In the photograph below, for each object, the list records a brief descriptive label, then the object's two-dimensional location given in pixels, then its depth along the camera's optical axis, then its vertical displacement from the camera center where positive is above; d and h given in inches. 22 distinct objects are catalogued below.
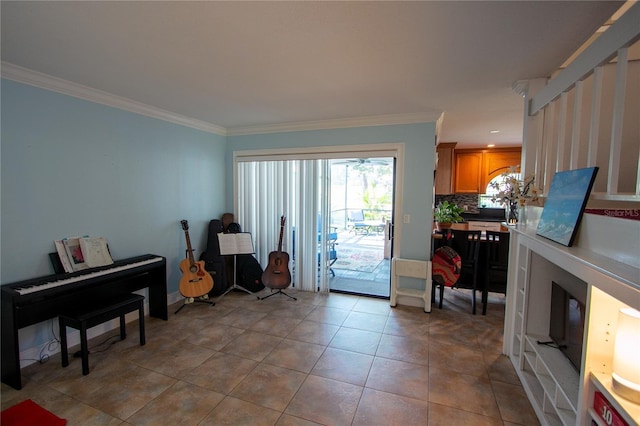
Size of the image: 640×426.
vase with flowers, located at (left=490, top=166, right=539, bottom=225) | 88.7 +2.5
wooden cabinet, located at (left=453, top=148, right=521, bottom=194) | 231.3 +27.4
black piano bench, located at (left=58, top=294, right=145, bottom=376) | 88.7 -39.5
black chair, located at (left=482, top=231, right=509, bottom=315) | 132.2 -29.8
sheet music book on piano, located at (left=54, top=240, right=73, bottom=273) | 99.4 -21.6
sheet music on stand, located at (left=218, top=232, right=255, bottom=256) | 154.0 -25.7
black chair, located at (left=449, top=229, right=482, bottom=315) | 137.1 -26.6
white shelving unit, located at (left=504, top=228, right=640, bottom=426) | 44.3 -29.6
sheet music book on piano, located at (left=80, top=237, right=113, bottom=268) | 105.3 -21.5
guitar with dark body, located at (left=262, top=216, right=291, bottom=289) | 152.9 -39.9
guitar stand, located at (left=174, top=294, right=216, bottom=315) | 143.1 -53.6
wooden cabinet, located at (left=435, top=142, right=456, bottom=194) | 221.9 +23.3
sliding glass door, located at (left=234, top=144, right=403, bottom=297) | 159.6 -5.6
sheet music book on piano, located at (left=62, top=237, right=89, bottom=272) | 101.7 -21.3
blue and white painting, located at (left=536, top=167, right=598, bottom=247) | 58.4 -0.8
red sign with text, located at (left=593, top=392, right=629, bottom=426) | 45.4 -34.4
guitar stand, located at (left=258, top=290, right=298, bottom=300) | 155.3 -54.1
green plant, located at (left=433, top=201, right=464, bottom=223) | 179.8 -10.1
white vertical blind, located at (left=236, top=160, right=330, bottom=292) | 162.7 -7.8
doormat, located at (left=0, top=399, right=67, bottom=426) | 69.7 -55.3
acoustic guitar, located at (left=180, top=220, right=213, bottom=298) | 136.0 -39.1
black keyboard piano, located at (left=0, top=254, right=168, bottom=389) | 82.0 -33.7
